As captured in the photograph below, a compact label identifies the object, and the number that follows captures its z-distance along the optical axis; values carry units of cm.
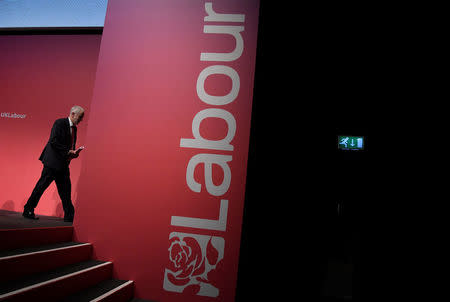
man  309
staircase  181
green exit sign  330
